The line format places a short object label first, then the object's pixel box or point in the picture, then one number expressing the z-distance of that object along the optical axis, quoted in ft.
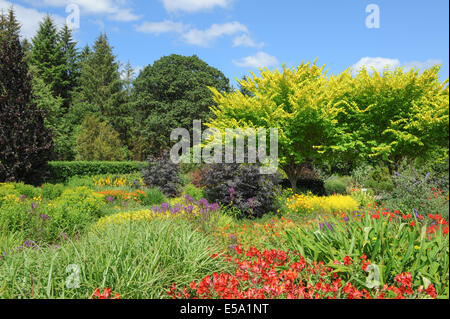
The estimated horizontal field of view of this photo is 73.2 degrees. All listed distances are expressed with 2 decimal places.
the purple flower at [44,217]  19.28
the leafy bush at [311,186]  46.39
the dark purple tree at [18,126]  37.76
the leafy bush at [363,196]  32.79
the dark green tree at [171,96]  85.40
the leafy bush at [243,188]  26.73
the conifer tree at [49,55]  86.74
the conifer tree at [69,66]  99.71
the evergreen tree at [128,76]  121.31
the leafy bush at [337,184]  48.44
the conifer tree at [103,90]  98.37
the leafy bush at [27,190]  30.30
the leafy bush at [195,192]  32.43
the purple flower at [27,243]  14.95
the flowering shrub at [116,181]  46.03
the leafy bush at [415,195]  18.70
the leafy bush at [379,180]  47.08
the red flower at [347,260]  9.70
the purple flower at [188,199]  27.27
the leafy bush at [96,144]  66.84
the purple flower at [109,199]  32.55
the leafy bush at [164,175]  40.45
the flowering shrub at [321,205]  28.84
